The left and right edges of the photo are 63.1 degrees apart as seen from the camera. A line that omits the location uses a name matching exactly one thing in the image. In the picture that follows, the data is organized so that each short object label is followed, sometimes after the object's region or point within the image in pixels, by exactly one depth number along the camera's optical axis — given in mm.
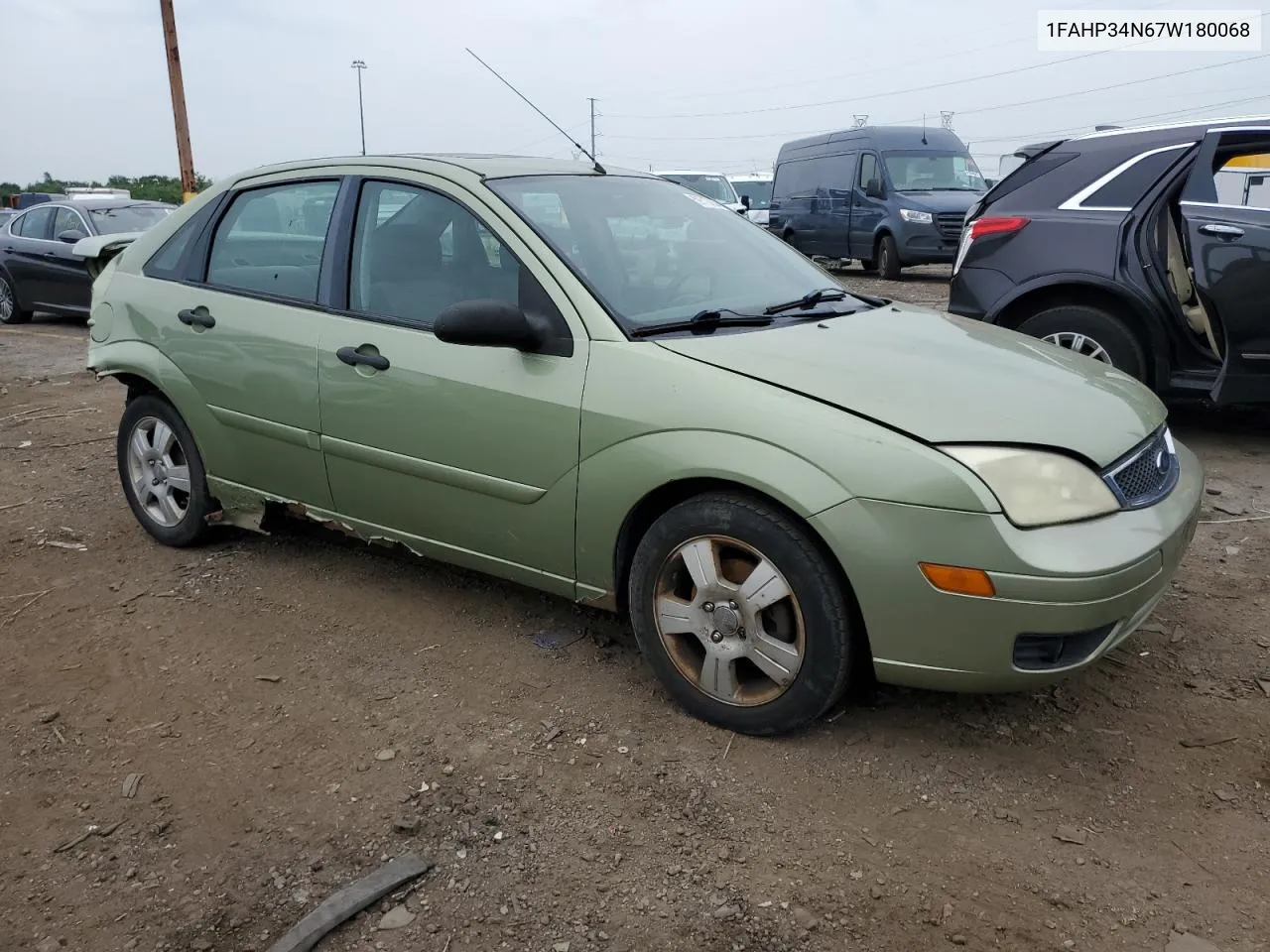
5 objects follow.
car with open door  5223
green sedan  2625
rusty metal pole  18641
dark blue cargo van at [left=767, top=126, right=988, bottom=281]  14836
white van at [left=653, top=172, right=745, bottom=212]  19328
